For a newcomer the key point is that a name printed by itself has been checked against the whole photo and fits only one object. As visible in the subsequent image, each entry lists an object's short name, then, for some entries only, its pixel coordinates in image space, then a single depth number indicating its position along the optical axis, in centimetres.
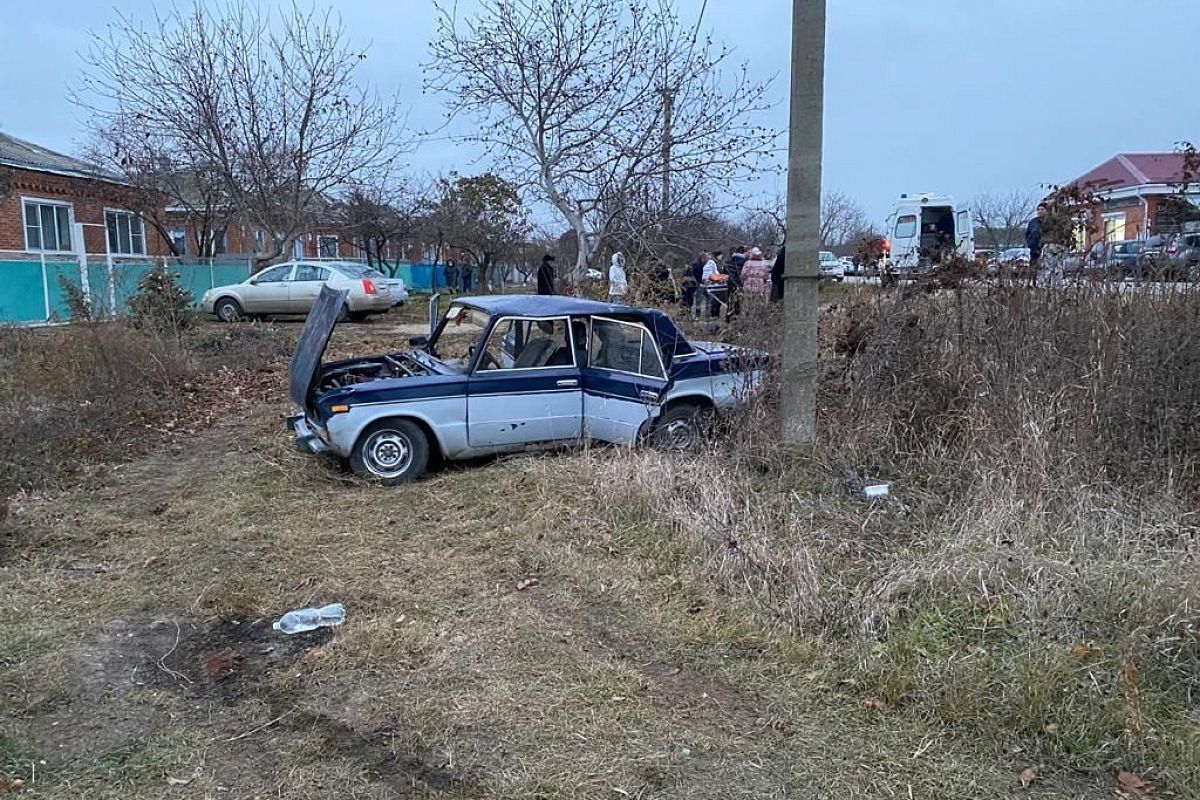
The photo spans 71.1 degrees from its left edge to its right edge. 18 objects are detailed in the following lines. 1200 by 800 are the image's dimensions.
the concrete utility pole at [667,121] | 1215
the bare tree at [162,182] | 2191
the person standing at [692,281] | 1240
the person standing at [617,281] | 1205
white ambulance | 2241
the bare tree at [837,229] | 3608
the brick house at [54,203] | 2092
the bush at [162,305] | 1261
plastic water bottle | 411
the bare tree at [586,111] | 1230
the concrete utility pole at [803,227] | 559
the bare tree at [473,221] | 3484
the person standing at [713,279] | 1078
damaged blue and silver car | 663
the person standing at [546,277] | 1496
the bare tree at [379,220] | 2714
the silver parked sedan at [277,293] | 1938
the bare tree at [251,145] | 1809
